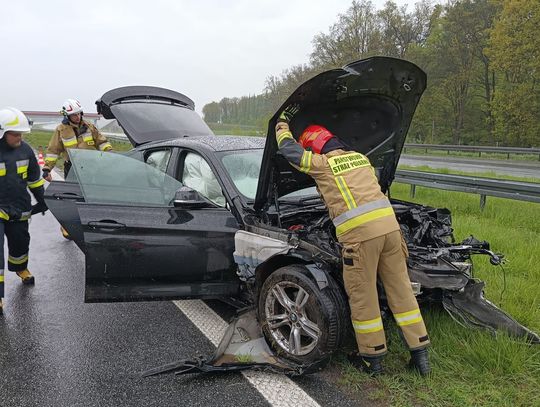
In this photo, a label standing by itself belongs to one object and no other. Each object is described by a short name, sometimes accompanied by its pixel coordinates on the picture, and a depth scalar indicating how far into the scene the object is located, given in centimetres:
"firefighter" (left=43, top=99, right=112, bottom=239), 612
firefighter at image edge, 407
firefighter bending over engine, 265
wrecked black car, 282
